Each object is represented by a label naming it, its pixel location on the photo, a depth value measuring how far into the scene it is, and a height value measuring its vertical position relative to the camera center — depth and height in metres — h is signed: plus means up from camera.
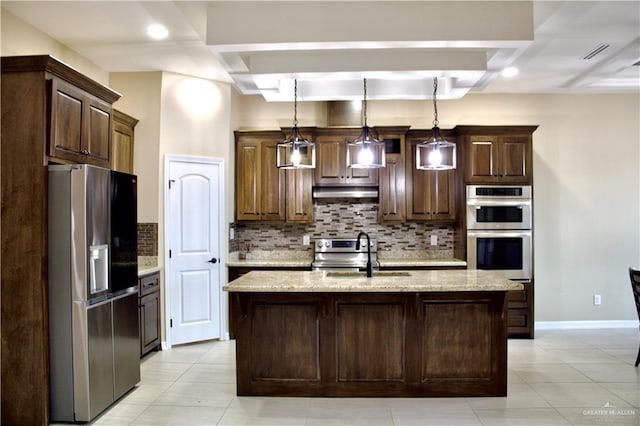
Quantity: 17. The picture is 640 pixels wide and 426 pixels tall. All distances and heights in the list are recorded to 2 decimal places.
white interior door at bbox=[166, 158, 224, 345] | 4.94 -0.40
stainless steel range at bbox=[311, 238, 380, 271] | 5.49 -0.52
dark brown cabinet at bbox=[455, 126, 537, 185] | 5.27 +0.67
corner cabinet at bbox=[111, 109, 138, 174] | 4.48 +0.77
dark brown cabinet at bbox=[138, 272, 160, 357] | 4.40 -1.01
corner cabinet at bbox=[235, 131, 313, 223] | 5.51 +0.36
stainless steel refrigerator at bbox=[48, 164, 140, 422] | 2.98 -0.53
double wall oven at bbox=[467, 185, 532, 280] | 5.24 -0.21
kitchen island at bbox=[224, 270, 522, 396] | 3.43 -1.02
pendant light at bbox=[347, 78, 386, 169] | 3.29 +0.47
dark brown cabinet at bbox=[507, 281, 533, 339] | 5.22 -1.20
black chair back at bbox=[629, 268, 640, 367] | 4.09 -0.68
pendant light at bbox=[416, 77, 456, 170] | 3.31 +0.46
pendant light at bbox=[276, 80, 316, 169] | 3.38 +0.51
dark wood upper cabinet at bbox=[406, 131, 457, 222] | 5.50 +0.25
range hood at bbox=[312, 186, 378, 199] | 5.52 +0.27
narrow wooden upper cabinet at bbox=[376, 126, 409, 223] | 5.50 +0.35
